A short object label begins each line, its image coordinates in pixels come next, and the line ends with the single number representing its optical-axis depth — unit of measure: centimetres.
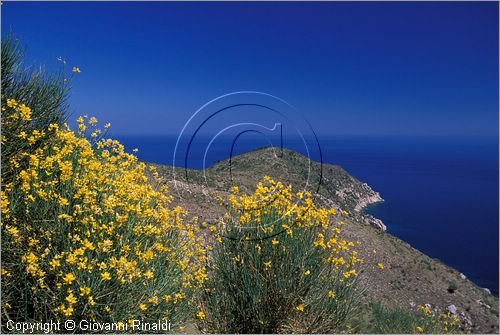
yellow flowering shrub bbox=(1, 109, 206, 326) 409
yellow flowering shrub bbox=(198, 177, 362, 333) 557
